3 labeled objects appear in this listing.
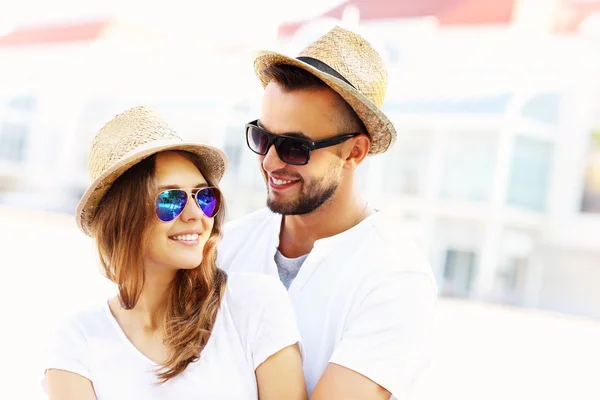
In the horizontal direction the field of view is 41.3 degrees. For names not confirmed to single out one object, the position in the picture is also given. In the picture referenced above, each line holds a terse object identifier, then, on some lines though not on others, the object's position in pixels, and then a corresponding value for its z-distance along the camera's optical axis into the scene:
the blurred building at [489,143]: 24.45
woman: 2.01
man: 2.25
